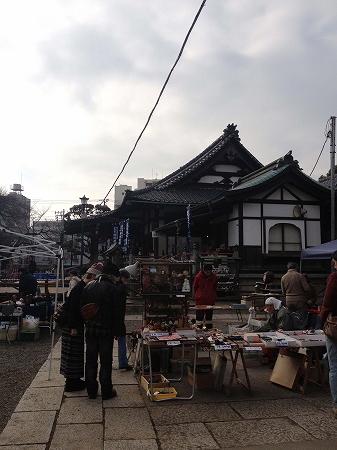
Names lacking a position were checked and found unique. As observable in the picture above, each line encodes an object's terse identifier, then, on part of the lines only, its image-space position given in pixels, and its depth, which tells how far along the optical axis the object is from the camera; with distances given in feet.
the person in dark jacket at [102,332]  16.05
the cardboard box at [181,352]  21.66
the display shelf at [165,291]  20.39
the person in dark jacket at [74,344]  17.20
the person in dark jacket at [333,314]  14.19
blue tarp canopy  39.17
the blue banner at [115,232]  66.41
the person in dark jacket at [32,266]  56.18
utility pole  48.60
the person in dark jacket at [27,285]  35.91
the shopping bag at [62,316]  17.61
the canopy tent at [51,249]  21.72
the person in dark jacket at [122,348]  20.25
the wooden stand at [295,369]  17.48
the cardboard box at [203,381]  17.49
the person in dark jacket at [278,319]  19.88
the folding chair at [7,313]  28.14
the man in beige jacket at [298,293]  24.35
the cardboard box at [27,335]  29.01
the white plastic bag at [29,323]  29.43
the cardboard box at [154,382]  16.77
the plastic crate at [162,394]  16.07
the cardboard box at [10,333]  28.76
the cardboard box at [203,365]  18.15
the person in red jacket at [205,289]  27.14
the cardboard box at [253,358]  21.90
